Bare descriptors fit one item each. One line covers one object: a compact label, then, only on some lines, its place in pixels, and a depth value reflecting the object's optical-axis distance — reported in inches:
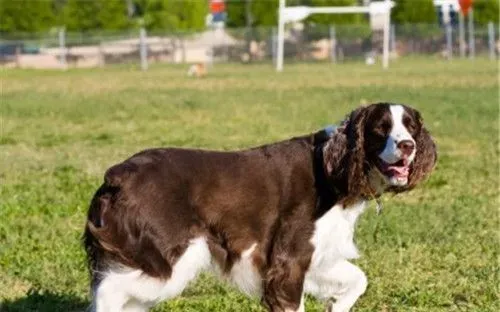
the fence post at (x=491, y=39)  2338.8
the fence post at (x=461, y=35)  2347.4
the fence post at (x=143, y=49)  1899.1
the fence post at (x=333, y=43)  2278.5
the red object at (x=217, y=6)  2815.0
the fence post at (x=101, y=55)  2204.7
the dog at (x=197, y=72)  1442.4
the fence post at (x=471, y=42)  2372.0
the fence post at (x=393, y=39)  2398.9
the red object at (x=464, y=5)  1706.9
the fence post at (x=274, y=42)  2209.6
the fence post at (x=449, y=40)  2293.1
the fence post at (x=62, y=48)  2118.6
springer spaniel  209.5
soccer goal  1587.7
